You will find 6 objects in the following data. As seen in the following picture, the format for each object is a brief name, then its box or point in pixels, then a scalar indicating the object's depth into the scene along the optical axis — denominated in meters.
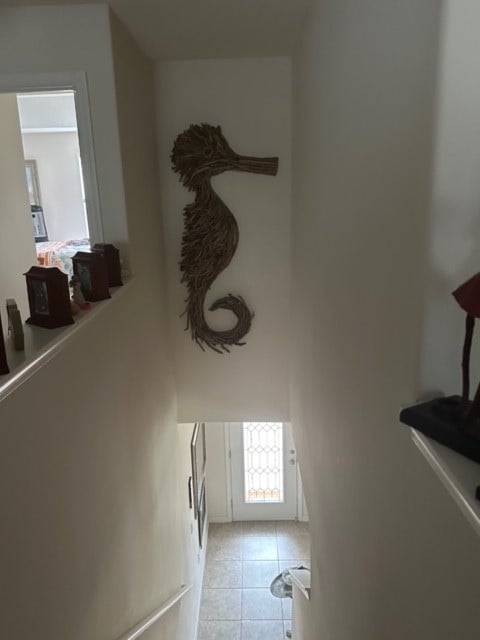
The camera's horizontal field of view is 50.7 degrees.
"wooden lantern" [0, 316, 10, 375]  1.14
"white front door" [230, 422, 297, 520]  5.51
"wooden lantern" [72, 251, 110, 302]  1.82
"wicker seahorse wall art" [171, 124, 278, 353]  2.81
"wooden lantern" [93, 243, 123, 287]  2.01
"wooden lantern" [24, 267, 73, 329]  1.49
